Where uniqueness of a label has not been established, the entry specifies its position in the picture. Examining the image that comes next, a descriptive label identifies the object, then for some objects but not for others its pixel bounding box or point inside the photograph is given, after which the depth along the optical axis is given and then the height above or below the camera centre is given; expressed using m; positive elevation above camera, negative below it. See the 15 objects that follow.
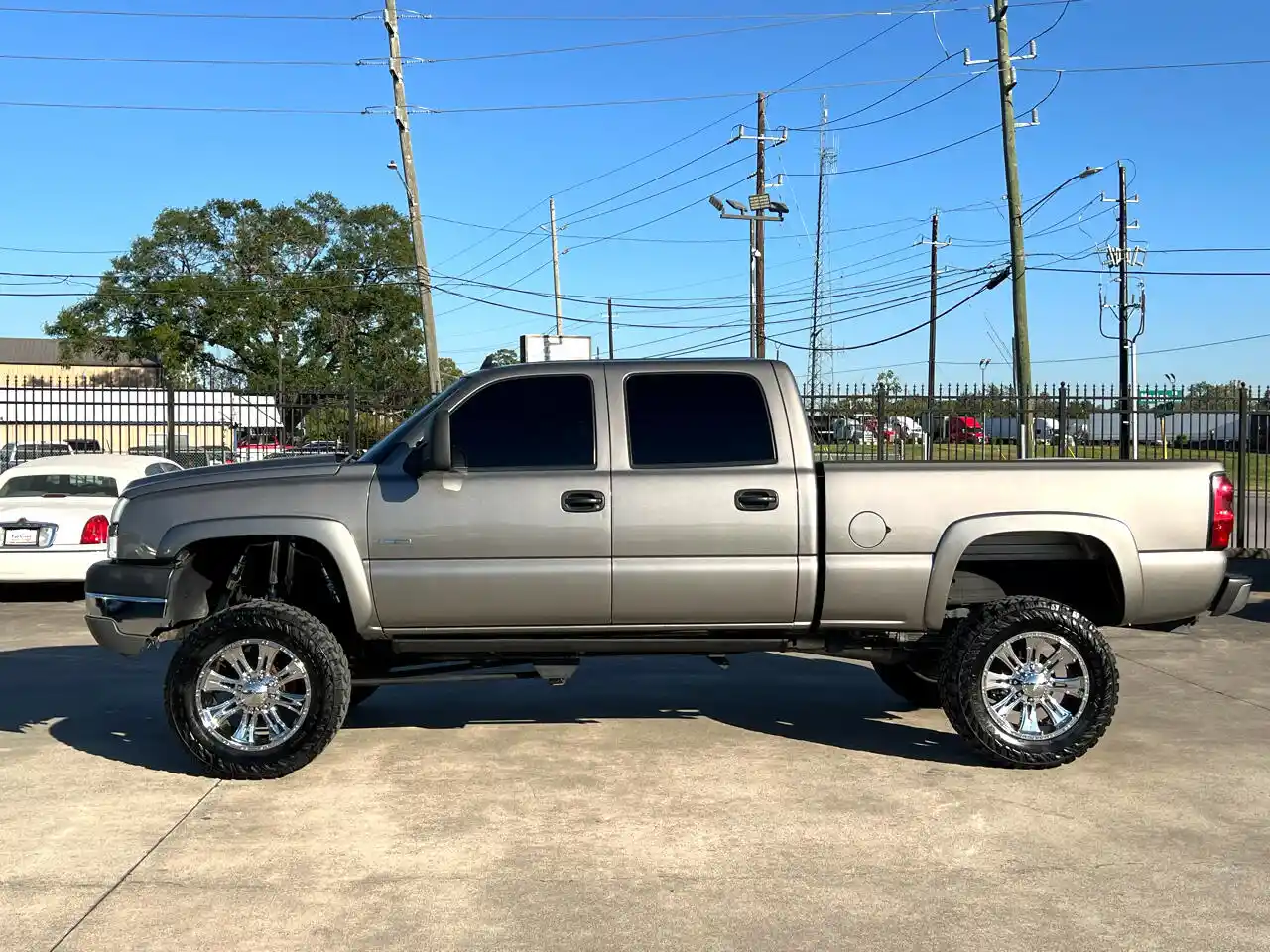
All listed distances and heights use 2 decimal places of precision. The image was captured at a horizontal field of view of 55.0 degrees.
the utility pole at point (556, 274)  57.17 +8.85
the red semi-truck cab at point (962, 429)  15.34 +0.35
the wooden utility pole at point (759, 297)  29.03 +3.87
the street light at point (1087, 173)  23.67 +5.55
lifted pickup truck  5.96 -0.45
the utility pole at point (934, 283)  49.77 +7.15
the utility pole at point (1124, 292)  39.09 +5.34
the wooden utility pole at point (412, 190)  26.27 +6.05
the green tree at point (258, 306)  58.97 +7.68
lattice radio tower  47.22 +6.28
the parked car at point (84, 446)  23.72 +0.38
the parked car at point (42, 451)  18.20 +0.28
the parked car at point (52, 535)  11.45 -0.66
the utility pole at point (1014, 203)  21.64 +4.67
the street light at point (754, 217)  29.17 +5.82
